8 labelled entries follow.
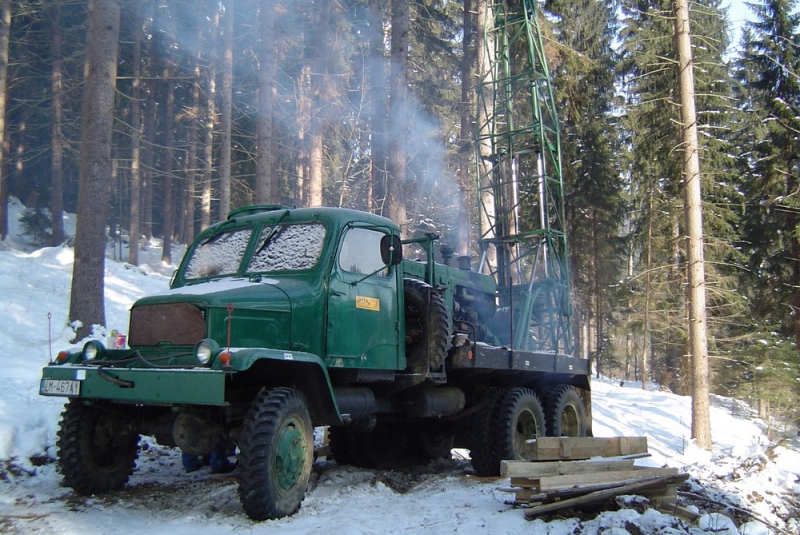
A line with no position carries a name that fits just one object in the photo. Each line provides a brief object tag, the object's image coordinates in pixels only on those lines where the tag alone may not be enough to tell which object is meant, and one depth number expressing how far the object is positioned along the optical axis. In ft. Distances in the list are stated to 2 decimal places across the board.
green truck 17.94
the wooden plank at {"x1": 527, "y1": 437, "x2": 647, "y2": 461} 22.85
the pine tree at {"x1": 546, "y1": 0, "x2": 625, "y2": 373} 79.30
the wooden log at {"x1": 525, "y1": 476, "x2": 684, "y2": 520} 18.17
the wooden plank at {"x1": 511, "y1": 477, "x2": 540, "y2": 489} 19.51
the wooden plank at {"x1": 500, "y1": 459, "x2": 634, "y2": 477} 19.69
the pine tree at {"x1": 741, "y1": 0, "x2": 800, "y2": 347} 68.69
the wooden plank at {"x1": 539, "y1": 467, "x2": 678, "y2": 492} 18.83
